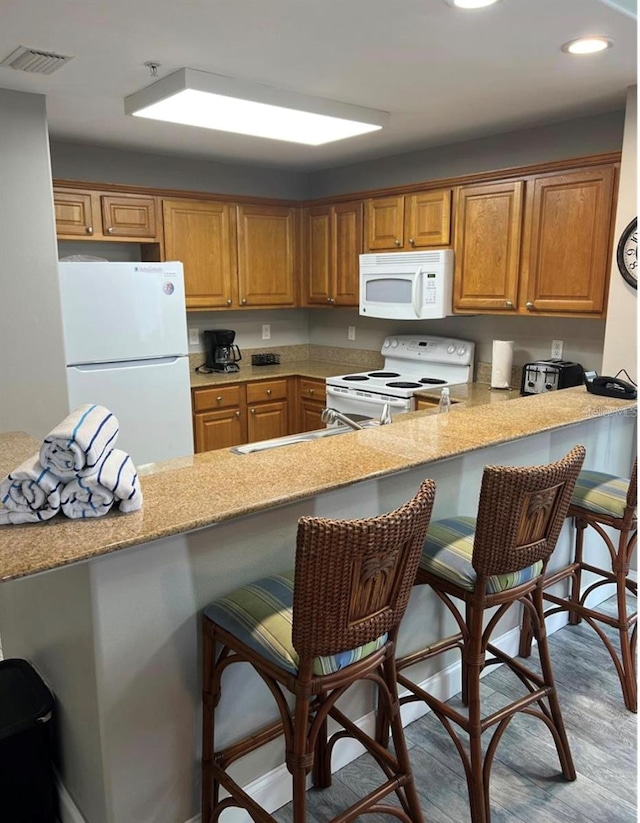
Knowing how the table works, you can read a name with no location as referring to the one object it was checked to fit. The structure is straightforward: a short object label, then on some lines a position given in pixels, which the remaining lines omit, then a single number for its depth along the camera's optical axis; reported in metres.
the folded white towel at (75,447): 1.32
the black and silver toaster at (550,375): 3.52
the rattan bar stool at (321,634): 1.31
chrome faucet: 2.56
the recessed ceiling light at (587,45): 2.33
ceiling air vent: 2.38
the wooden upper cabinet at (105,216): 3.85
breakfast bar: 1.43
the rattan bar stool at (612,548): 2.35
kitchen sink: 2.58
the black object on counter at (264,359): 5.15
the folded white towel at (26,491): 1.35
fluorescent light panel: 2.55
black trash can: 1.64
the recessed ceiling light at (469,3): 1.97
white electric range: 4.00
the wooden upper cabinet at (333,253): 4.57
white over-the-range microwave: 3.95
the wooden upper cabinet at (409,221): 3.95
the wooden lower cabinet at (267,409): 4.58
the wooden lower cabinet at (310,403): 4.61
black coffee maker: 4.82
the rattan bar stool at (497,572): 1.67
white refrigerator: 3.45
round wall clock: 3.00
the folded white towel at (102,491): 1.39
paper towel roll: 3.93
